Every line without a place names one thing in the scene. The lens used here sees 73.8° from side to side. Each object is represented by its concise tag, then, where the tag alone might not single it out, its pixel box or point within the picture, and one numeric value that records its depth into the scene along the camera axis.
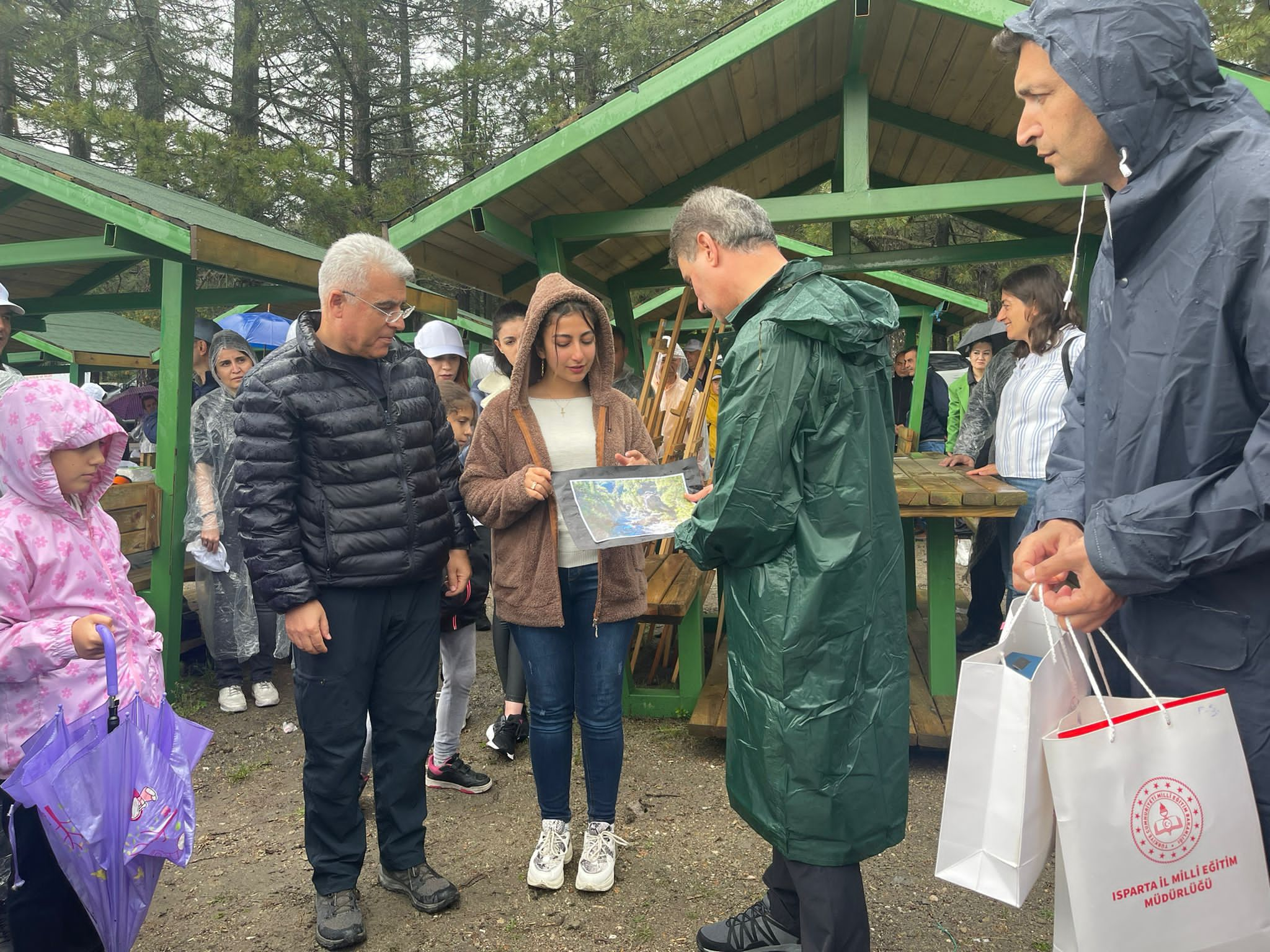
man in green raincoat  1.91
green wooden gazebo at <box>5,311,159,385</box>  13.67
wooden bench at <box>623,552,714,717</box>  4.37
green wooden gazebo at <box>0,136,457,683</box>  4.60
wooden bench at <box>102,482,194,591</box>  4.55
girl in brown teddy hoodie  2.82
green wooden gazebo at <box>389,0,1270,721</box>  4.30
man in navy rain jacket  1.23
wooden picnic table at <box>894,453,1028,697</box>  3.72
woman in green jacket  8.38
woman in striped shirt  4.18
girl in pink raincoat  2.22
